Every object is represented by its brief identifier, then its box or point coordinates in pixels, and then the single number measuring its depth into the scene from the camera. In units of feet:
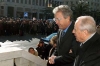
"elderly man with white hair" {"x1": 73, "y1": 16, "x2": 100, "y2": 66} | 6.98
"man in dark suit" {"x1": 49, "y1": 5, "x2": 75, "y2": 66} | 9.34
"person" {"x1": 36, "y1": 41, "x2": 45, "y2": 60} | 26.43
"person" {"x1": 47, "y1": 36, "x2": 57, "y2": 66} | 15.71
